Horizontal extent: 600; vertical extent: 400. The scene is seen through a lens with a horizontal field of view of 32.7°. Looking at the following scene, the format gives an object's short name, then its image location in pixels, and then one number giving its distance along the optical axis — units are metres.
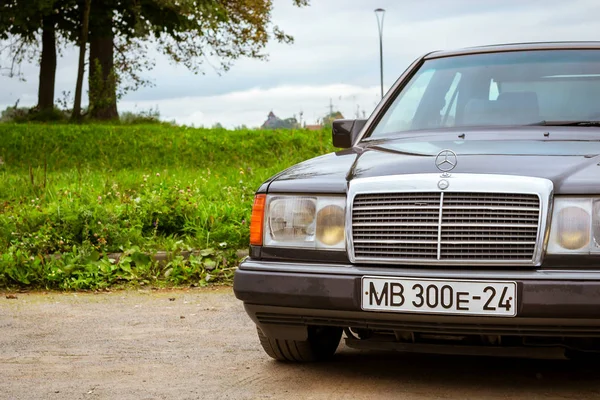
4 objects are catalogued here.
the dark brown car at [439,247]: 4.24
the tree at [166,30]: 27.94
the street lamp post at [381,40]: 36.91
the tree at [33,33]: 26.77
